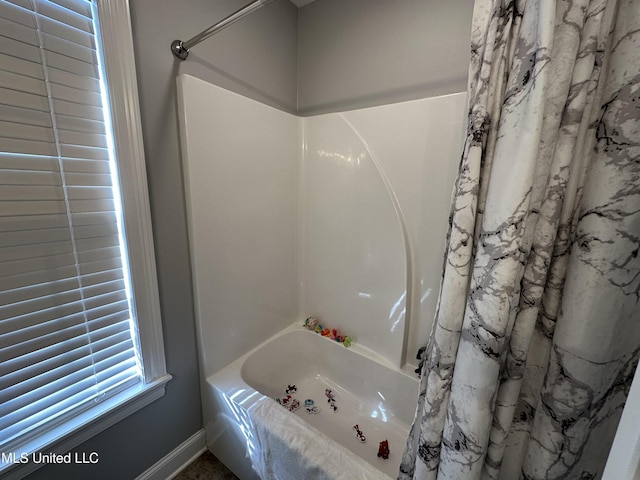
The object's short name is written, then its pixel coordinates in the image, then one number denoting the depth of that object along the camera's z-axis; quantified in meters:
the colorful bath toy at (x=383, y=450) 1.33
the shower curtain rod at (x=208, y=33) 0.87
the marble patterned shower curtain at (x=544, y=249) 0.53
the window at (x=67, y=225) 0.78
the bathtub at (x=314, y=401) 1.07
